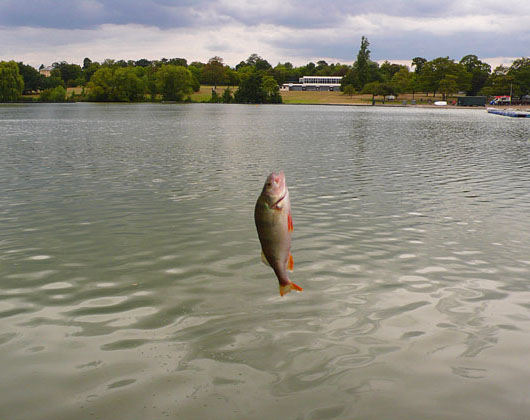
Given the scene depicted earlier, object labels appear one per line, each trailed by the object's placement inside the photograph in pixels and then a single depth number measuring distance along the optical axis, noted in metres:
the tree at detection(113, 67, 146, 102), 199.75
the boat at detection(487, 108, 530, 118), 121.88
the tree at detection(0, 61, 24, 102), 178.00
